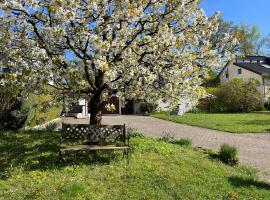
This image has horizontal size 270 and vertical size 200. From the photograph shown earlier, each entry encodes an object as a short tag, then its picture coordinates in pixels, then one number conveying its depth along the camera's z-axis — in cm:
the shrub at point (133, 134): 697
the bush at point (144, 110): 1895
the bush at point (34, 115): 815
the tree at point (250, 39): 3494
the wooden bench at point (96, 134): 510
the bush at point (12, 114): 754
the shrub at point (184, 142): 660
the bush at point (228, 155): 553
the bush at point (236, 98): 2243
